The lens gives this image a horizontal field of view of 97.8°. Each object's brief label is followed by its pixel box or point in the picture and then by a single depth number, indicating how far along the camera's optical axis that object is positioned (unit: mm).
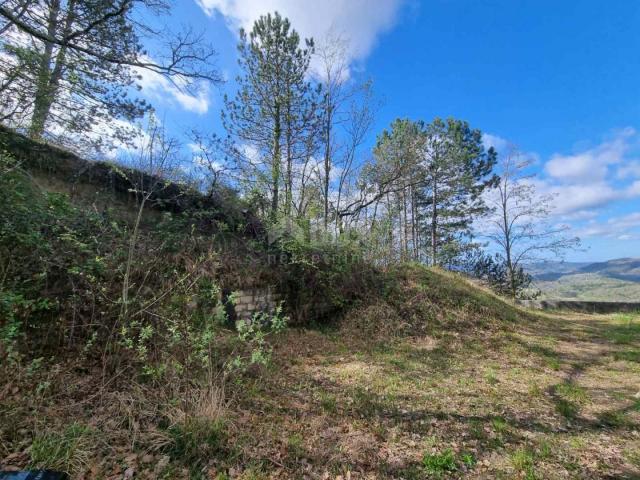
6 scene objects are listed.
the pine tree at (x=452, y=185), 13312
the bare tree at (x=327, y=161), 9773
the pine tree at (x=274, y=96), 8852
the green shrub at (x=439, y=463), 2283
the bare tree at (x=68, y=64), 4516
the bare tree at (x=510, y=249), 13516
